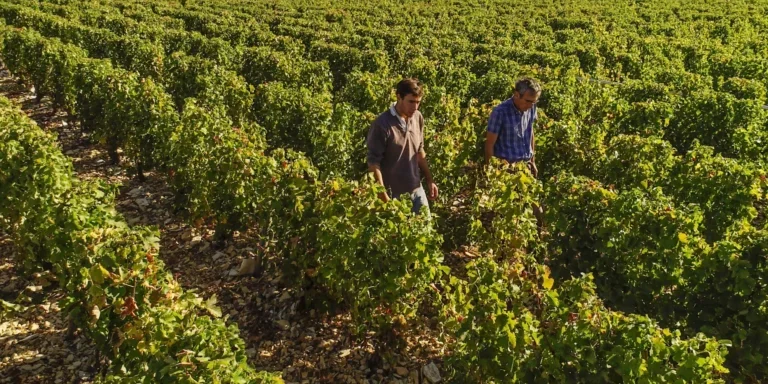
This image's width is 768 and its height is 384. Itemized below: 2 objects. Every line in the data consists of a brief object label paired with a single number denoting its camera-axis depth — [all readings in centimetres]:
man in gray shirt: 548
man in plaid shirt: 613
